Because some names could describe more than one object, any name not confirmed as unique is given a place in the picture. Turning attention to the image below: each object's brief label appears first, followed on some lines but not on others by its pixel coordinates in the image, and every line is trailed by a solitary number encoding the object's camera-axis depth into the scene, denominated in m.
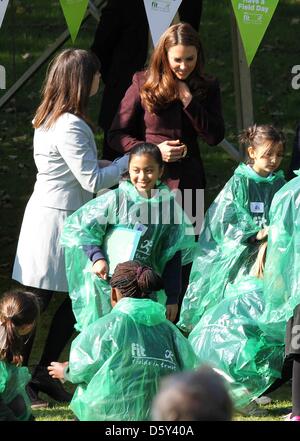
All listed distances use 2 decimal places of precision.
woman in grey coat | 11.37
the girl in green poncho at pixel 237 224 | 11.85
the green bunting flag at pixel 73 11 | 12.20
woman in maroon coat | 11.65
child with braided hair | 9.70
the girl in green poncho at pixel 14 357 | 9.45
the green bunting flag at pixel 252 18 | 12.37
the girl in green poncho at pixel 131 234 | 10.92
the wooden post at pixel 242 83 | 14.07
